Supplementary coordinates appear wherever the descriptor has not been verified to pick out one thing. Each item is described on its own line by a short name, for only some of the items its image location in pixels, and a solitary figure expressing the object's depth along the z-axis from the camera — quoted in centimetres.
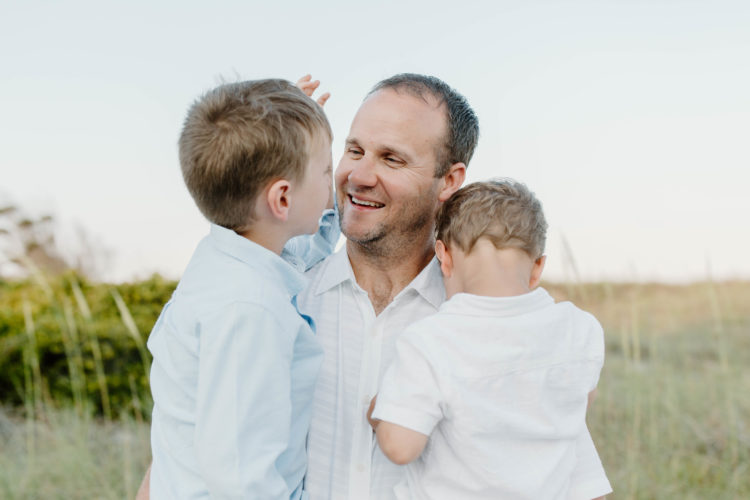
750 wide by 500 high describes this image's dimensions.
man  195
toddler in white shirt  154
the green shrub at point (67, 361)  573
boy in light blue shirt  142
